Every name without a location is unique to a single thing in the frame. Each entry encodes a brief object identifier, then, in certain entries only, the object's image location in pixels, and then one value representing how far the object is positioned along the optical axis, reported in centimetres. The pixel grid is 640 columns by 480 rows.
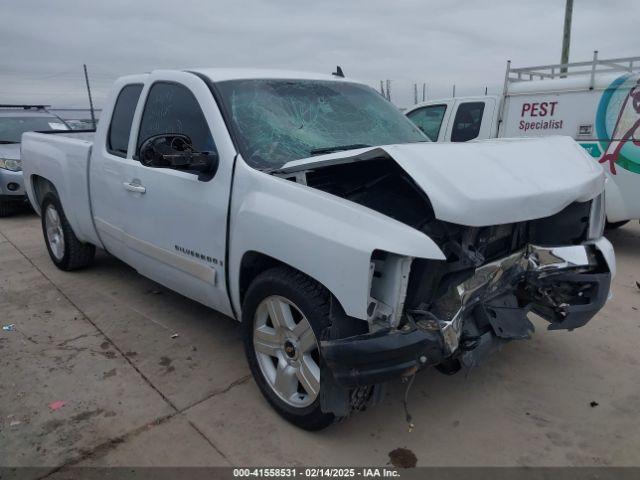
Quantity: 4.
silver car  854
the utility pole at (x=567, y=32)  1537
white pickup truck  227
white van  600
